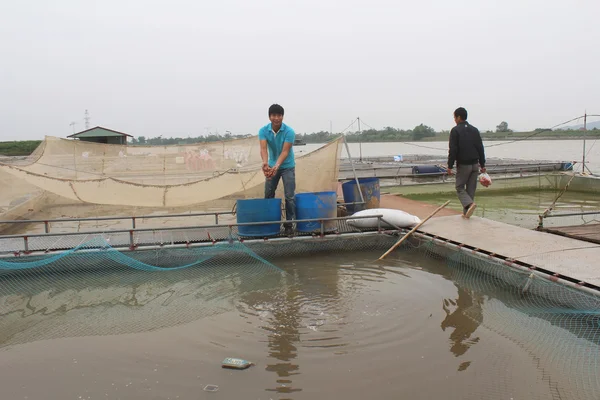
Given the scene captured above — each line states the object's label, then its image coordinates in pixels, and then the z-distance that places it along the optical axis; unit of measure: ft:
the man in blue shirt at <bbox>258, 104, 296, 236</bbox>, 19.97
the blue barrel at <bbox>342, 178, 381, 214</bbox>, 23.58
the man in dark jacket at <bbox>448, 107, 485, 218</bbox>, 20.75
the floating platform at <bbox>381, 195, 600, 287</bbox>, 14.21
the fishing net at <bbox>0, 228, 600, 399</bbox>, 11.26
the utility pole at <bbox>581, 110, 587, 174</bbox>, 35.27
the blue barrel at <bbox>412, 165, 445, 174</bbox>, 52.03
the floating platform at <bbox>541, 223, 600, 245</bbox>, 18.42
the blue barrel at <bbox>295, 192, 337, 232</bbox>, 20.58
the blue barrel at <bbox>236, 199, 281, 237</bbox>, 19.80
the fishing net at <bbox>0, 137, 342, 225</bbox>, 22.48
